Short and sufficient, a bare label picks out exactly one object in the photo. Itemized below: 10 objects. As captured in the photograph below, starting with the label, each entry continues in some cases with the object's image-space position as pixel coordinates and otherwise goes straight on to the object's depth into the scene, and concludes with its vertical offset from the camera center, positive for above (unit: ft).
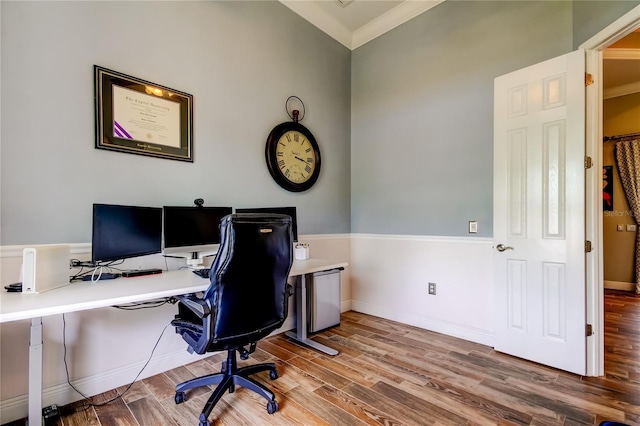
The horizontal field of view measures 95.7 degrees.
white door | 6.94 +0.03
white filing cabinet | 9.34 -2.85
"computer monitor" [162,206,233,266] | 6.78 -0.42
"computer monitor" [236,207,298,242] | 8.17 +0.08
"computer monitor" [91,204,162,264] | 5.48 -0.37
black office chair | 4.88 -1.52
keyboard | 6.22 -1.30
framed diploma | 6.36 +2.31
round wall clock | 9.56 +2.01
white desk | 3.99 -1.32
